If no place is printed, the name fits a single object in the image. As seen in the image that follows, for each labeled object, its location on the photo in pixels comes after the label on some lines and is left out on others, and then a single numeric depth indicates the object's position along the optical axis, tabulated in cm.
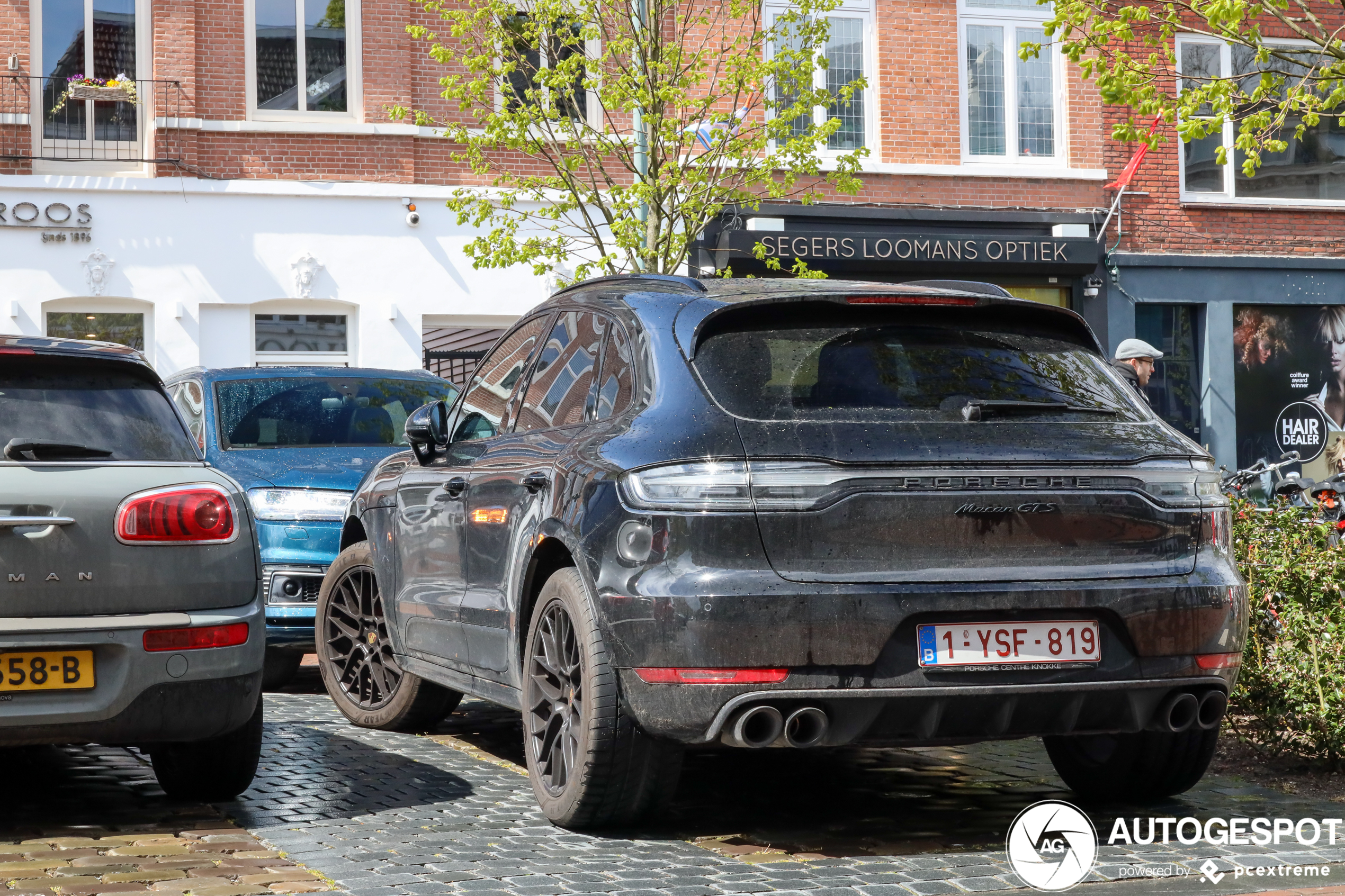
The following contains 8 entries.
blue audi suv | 855
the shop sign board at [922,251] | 2039
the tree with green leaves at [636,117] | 1448
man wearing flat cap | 1027
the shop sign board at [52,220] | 1861
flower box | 1892
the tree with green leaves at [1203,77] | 980
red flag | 2192
